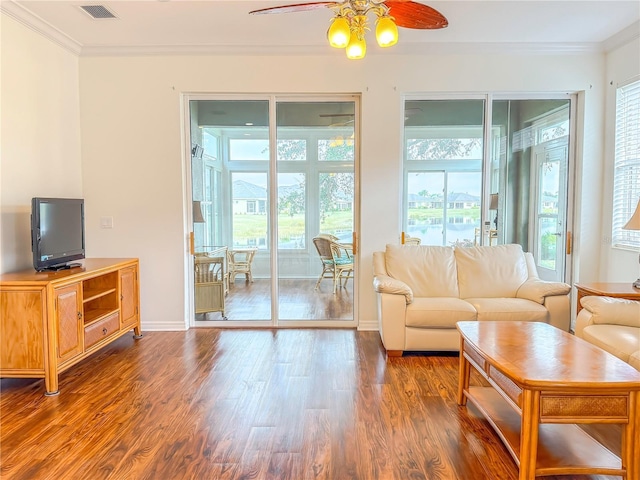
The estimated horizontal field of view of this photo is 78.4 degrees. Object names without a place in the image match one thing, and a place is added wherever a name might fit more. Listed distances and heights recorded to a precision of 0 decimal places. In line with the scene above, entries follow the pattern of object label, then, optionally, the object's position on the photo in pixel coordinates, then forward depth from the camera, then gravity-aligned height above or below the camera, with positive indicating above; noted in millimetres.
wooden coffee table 1748 -836
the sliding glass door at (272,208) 4352 +130
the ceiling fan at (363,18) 2213 +1202
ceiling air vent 3301 +1785
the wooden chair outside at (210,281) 4473 -706
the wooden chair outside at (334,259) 4430 -446
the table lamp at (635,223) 3084 -20
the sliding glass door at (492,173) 4320 +523
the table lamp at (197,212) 4410 +80
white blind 3779 +576
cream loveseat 3461 -694
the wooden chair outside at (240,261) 4457 -474
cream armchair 2475 -726
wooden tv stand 2764 -767
